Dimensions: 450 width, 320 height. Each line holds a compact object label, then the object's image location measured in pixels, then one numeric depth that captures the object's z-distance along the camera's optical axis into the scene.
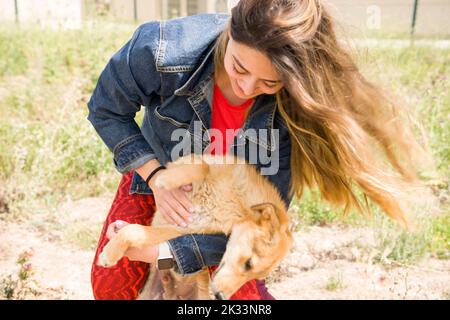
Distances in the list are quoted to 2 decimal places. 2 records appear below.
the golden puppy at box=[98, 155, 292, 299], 2.09
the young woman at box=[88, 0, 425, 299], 2.02
